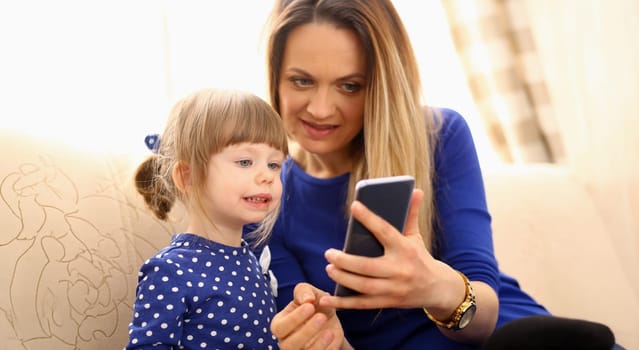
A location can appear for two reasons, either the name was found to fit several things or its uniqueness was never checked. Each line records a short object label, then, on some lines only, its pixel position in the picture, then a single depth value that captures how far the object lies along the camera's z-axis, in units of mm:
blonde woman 1369
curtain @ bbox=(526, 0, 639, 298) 2176
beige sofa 1217
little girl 1121
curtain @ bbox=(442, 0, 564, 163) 2689
